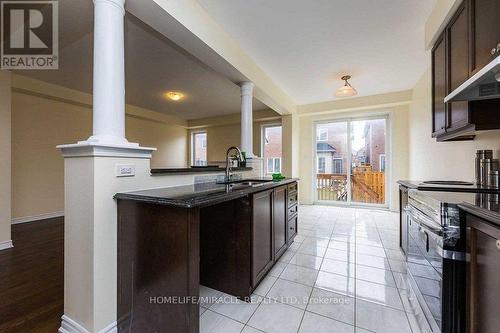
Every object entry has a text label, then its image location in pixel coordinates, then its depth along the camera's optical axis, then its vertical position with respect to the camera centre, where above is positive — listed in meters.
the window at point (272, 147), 6.33 +0.57
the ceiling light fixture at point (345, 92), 3.56 +1.24
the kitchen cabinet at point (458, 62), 1.60 +0.83
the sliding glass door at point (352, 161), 5.16 +0.12
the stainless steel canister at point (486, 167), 1.77 -0.01
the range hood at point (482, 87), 1.00 +0.45
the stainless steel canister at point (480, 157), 1.84 +0.07
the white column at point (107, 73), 1.39 +0.62
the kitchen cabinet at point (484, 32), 1.30 +0.86
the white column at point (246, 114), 3.28 +0.79
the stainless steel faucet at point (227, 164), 2.39 +0.02
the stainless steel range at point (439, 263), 1.08 -0.55
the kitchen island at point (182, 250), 1.15 -0.56
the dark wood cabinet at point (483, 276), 0.85 -0.48
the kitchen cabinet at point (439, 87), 2.01 +0.78
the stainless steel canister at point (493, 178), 1.71 -0.10
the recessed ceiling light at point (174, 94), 4.50 +1.52
